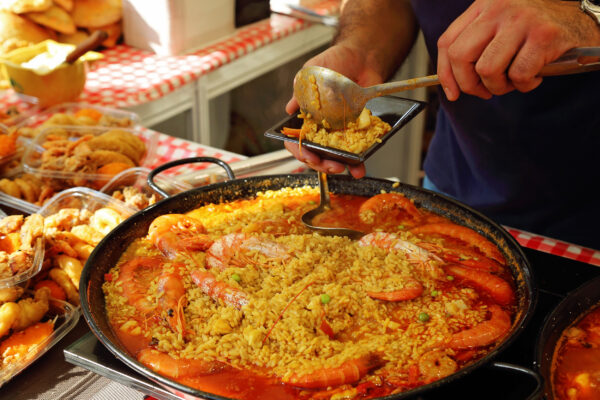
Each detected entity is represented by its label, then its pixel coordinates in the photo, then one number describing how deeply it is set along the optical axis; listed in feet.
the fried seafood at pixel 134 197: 6.75
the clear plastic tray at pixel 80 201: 6.75
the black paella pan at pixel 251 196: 3.81
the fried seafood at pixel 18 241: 5.24
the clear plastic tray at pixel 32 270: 5.14
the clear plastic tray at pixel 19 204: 6.97
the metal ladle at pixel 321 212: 5.82
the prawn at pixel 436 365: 4.13
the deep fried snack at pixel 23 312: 4.95
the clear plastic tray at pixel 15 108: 9.23
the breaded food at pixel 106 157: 7.58
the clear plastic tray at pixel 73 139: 7.41
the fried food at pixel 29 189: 7.22
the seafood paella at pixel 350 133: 5.29
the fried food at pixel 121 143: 7.88
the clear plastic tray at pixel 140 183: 7.14
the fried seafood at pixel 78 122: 8.61
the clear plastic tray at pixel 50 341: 4.70
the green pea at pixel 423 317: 4.70
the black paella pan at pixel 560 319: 3.69
